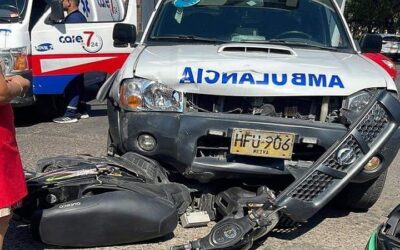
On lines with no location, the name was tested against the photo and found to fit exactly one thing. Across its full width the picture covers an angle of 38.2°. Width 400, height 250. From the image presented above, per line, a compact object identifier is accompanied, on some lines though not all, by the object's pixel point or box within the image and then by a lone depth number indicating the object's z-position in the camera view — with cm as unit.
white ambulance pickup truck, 384
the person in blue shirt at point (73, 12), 772
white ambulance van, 684
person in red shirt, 276
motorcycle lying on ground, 354
